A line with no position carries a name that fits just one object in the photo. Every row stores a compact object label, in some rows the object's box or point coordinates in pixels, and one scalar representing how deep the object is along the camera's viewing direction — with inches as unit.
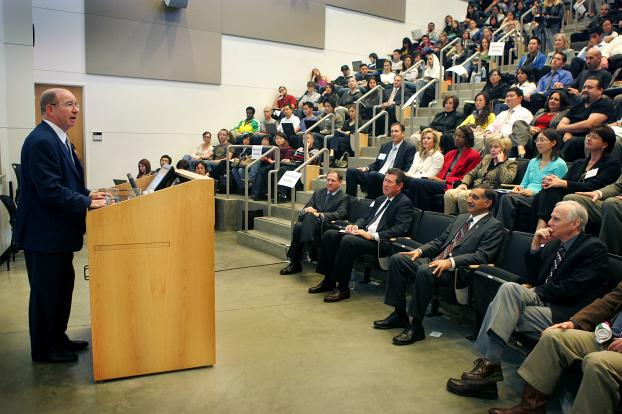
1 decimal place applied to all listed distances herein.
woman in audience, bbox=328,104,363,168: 308.0
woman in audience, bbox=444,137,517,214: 185.8
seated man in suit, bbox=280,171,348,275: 206.4
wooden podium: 106.7
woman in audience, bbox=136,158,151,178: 339.3
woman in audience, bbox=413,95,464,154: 257.3
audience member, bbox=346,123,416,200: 228.8
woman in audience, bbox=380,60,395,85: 387.9
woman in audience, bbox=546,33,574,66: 271.1
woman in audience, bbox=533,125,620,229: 152.0
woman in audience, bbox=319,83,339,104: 376.2
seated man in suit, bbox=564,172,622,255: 134.5
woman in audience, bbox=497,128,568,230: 165.5
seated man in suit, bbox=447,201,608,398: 109.0
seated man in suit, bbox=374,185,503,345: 140.0
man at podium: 107.9
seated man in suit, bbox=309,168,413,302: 176.7
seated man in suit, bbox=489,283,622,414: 85.0
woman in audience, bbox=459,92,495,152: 233.5
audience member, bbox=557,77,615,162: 184.1
